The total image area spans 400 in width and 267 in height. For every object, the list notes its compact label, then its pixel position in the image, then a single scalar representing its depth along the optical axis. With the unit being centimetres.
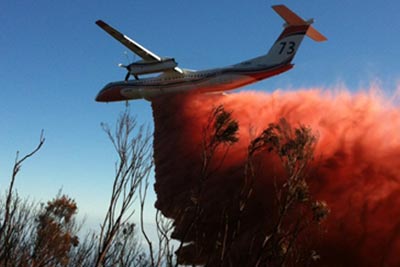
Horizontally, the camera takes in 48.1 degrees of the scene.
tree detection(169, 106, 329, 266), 1327
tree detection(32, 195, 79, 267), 3882
